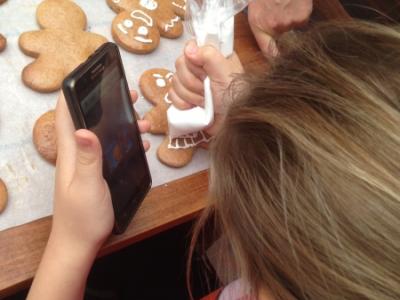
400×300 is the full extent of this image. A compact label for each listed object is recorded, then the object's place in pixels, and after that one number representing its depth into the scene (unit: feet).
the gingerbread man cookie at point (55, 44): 2.11
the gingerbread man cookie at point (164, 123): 2.14
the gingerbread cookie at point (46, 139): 1.94
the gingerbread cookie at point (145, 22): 2.38
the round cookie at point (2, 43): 2.15
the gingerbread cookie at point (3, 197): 1.76
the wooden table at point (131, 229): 1.65
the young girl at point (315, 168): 1.15
